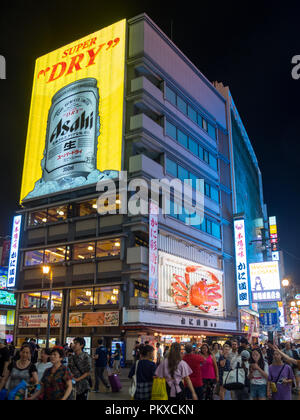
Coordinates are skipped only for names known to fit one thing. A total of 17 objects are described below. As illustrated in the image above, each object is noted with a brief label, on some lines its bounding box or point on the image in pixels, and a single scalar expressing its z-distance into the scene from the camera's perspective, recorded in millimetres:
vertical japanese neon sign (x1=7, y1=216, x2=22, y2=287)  42281
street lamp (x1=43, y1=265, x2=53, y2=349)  28533
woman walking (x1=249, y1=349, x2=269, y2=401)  10184
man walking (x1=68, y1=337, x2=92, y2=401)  9320
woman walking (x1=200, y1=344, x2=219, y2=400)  12578
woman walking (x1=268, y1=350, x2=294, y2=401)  9562
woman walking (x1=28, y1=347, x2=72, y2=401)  7711
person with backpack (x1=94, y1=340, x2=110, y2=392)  17562
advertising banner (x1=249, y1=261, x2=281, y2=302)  45062
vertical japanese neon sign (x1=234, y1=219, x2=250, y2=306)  48000
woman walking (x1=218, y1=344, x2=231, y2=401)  13164
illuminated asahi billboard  40438
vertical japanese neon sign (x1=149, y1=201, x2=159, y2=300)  35188
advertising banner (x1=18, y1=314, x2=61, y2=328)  39188
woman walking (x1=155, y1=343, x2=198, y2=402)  8641
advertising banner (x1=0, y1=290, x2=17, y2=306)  65062
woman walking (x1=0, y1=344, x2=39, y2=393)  8414
